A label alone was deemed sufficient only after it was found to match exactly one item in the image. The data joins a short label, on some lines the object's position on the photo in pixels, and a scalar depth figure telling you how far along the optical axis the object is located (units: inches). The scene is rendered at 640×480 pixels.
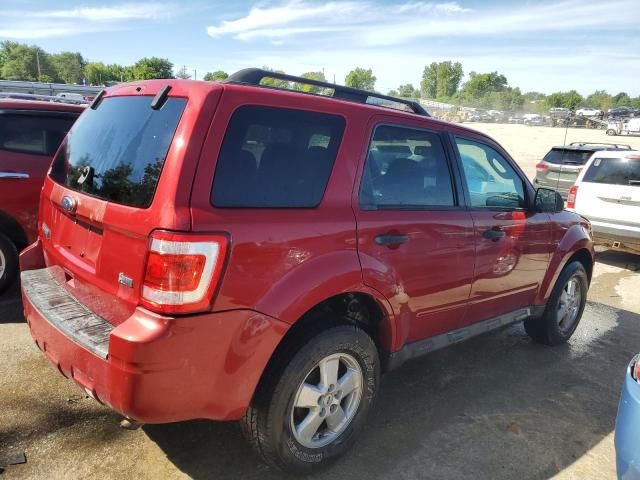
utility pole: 4043.6
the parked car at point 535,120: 2298.2
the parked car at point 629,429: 83.4
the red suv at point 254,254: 81.7
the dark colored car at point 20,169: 181.9
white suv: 292.5
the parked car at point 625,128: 1737.2
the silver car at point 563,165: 466.3
